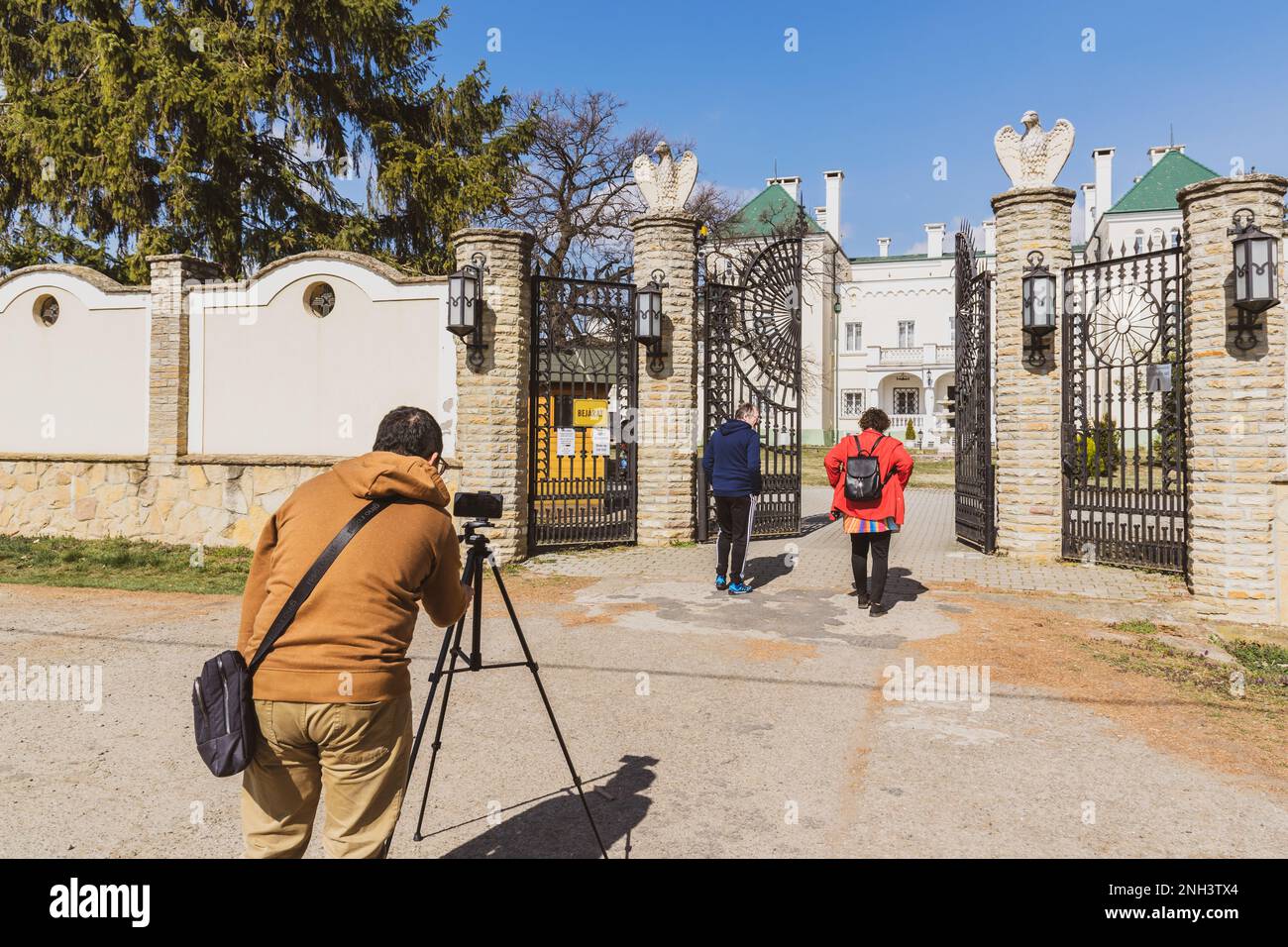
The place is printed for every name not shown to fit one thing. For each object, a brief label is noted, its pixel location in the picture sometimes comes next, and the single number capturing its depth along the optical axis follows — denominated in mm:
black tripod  3760
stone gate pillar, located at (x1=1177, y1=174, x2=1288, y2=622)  8781
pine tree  18109
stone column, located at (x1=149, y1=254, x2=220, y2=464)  12844
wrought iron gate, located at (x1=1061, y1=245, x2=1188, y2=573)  10062
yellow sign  12633
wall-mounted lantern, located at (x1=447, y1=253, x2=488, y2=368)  10922
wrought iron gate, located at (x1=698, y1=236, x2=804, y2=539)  13234
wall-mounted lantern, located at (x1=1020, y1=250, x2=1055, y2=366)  10984
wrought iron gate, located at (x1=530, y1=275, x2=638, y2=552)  12070
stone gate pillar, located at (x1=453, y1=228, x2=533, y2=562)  11281
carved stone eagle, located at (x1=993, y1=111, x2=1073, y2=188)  11336
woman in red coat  8391
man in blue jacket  9328
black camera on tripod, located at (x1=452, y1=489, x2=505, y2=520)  3613
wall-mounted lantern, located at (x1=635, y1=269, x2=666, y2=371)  12203
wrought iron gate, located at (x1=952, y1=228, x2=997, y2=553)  12211
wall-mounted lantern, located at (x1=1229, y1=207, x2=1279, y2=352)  8602
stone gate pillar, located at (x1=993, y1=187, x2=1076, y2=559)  11305
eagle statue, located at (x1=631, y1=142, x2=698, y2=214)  12945
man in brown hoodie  2588
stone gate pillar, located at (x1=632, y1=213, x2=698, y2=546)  12594
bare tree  30234
